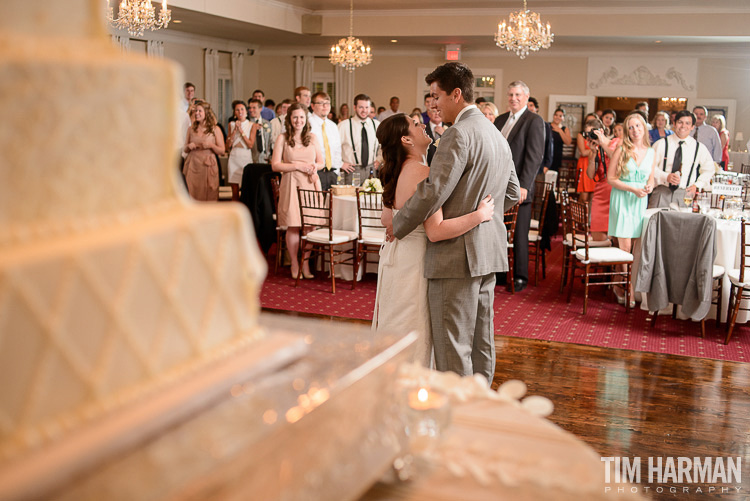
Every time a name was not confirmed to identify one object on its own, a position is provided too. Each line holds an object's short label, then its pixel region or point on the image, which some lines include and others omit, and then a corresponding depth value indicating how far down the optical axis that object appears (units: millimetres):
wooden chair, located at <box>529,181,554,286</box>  7180
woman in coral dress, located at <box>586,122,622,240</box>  6836
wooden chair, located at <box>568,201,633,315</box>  5922
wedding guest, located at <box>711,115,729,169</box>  10971
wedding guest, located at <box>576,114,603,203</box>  9469
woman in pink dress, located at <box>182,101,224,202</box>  8805
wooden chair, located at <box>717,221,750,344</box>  5234
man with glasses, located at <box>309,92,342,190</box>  7707
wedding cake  854
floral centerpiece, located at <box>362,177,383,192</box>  6788
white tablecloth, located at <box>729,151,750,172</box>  14320
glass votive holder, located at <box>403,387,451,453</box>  1397
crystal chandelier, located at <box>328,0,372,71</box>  12477
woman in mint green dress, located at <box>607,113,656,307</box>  6082
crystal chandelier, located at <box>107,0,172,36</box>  7686
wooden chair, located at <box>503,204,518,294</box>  6543
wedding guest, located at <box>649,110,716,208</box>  7070
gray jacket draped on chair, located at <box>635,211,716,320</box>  5594
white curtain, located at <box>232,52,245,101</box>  17297
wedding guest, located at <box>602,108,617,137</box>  11219
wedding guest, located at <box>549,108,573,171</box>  10802
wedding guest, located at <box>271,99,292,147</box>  10469
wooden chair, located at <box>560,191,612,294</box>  6400
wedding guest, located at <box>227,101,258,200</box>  10234
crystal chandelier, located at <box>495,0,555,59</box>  10852
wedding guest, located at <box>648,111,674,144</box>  10695
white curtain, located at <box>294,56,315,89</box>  17922
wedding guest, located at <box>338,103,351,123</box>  15484
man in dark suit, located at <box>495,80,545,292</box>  6598
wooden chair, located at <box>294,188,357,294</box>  6641
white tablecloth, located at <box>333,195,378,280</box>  6953
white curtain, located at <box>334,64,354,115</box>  17734
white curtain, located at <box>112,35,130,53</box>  12622
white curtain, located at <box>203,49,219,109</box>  16094
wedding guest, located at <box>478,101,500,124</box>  7766
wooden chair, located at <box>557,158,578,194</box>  11759
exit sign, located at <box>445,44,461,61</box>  15992
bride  3258
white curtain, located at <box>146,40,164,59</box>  14273
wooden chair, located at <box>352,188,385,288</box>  6609
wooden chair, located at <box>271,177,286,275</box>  7270
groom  3057
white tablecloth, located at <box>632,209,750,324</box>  5617
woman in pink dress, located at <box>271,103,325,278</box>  6988
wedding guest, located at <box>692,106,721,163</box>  9859
